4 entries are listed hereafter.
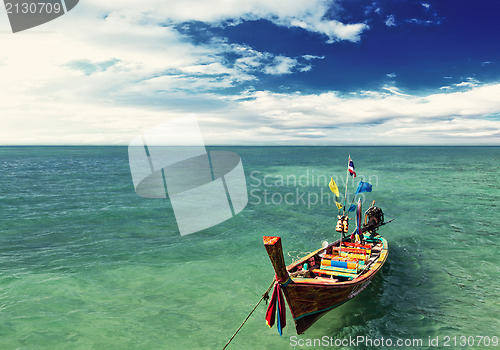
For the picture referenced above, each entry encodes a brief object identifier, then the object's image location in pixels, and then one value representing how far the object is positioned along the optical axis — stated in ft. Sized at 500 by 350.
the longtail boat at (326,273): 31.30
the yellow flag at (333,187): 51.19
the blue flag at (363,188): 53.21
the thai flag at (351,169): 53.40
